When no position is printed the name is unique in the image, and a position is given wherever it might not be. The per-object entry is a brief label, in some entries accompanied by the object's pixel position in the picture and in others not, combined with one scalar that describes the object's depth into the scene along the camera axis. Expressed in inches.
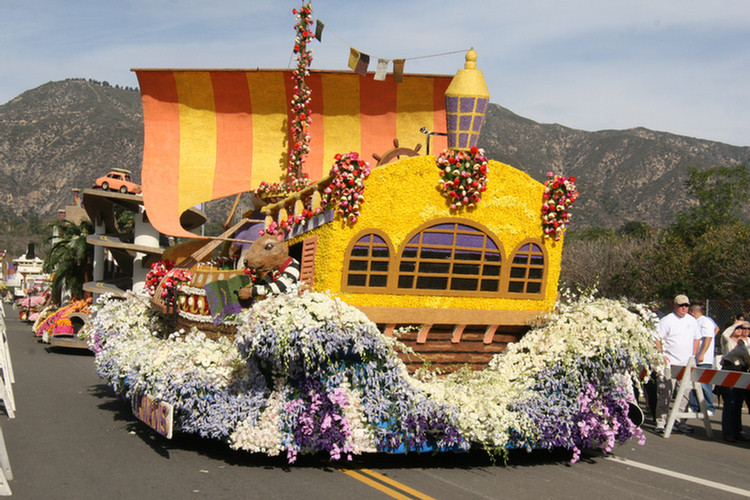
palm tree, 1021.2
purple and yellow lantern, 334.0
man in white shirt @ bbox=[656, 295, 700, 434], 397.1
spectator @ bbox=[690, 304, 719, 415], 415.2
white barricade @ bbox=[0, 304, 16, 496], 231.8
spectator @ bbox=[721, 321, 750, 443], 373.4
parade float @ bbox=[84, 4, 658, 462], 261.9
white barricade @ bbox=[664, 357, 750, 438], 350.6
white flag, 447.8
